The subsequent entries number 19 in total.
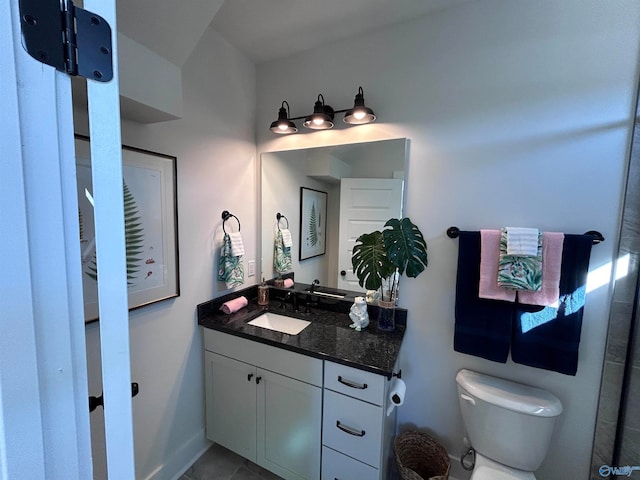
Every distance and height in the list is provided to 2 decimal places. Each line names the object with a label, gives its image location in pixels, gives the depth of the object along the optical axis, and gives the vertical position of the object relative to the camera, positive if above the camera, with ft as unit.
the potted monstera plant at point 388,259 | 4.81 -0.73
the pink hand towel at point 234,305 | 5.88 -2.01
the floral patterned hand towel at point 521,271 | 4.21 -0.76
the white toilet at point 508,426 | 4.11 -3.21
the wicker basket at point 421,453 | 5.07 -4.47
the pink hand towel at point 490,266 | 4.49 -0.75
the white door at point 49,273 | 1.10 -0.29
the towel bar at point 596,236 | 4.11 -0.17
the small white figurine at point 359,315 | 5.39 -1.93
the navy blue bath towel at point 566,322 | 4.14 -1.55
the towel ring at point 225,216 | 5.89 -0.02
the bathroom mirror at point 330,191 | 5.49 +0.61
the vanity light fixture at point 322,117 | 5.23 +2.08
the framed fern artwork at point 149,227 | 4.18 -0.23
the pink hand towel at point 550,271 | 4.18 -0.74
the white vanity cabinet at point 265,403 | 4.63 -3.51
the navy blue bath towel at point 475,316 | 4.55 -1.62
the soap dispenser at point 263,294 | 6.56 -1.91
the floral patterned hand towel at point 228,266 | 5.77 -1.11
